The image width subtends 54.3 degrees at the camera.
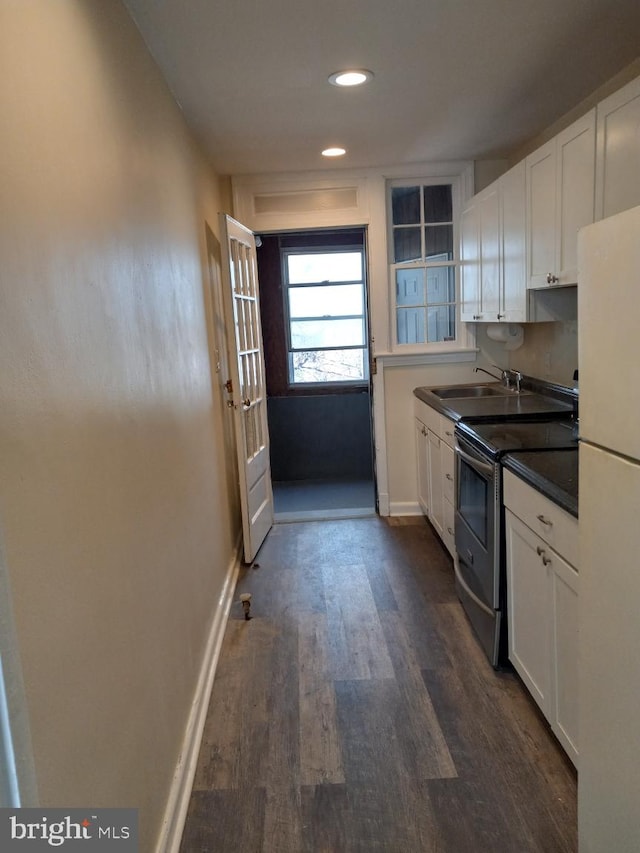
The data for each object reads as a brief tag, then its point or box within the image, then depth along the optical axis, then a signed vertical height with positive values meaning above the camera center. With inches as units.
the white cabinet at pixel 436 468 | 137.8 -35.8
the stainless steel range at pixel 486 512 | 95.6 -32.5
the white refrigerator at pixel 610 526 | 45.4 -16.9
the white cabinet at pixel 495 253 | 123.6 +13.9
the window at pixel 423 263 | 171.5 +15.4
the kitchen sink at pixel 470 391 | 163.0 -19.3
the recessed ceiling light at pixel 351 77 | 98.7 +39.2
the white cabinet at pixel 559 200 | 93.7 +18.3
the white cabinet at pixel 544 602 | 71.4 -36.3
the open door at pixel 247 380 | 138.6 -12.1
